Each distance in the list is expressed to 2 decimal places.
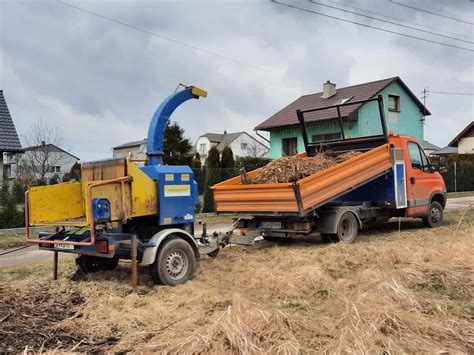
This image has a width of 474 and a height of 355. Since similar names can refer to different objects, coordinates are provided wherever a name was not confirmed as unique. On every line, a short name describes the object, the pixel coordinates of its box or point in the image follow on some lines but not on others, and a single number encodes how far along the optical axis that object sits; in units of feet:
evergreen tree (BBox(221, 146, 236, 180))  118.58
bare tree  109.81
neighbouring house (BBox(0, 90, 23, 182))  59.57
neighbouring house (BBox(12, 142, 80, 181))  108.67
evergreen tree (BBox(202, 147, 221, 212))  63.16
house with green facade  101.71
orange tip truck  29.50
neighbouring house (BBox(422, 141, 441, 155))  250.62
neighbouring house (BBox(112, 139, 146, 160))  297.45
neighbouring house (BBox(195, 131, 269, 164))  263.08
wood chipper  19.75
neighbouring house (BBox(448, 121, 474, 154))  160.86
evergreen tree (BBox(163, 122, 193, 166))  128.77
